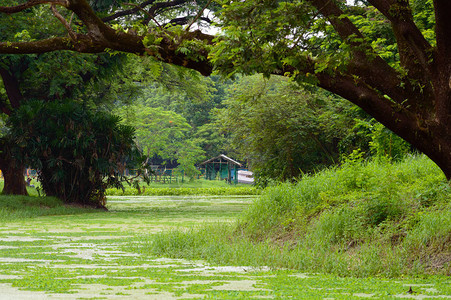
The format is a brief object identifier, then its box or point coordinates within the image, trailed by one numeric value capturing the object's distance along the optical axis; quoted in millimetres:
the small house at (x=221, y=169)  61247
